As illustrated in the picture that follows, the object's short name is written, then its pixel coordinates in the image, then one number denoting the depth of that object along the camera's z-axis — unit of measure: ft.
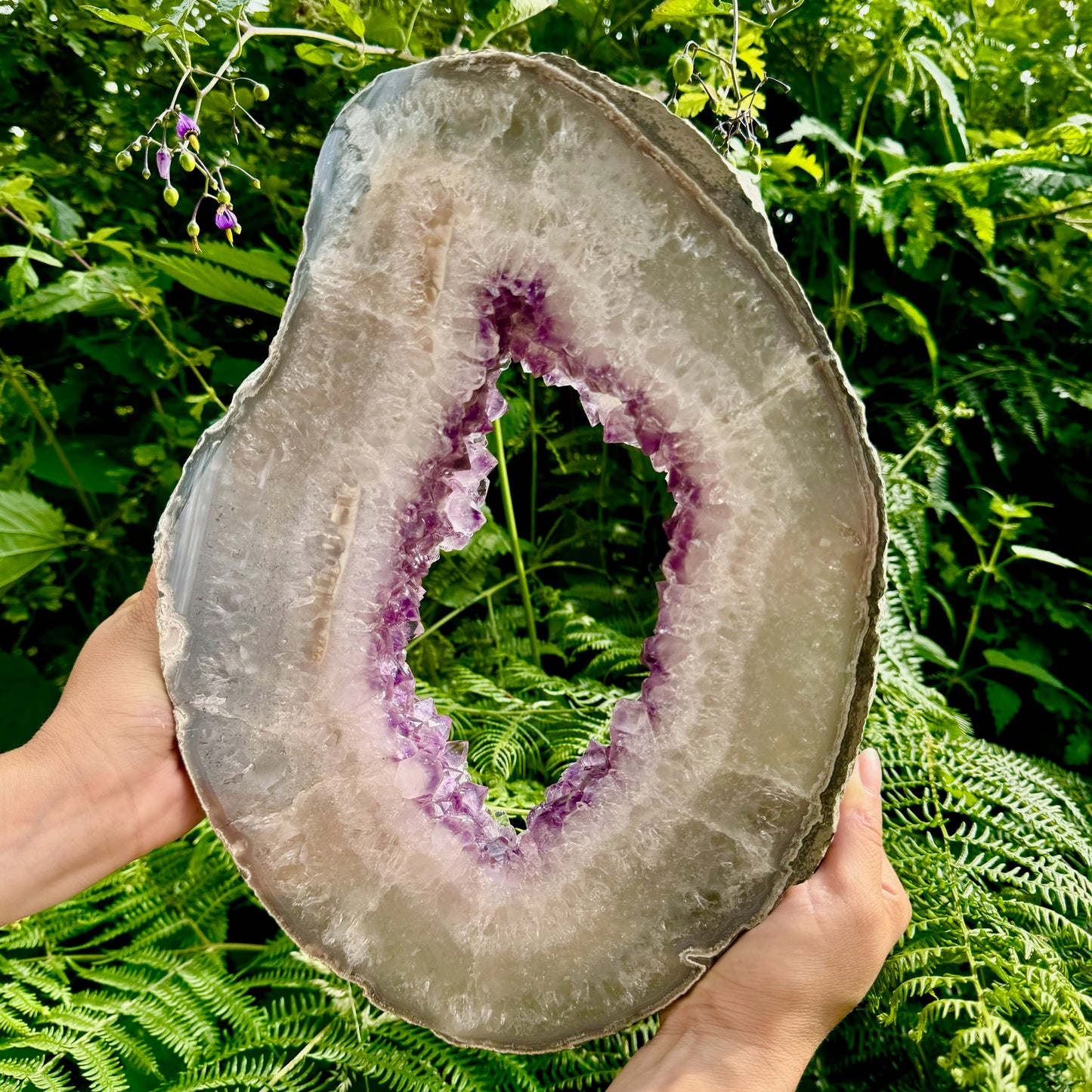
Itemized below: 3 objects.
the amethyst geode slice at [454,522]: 1.10
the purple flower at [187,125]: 1.21
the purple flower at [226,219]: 1.26
